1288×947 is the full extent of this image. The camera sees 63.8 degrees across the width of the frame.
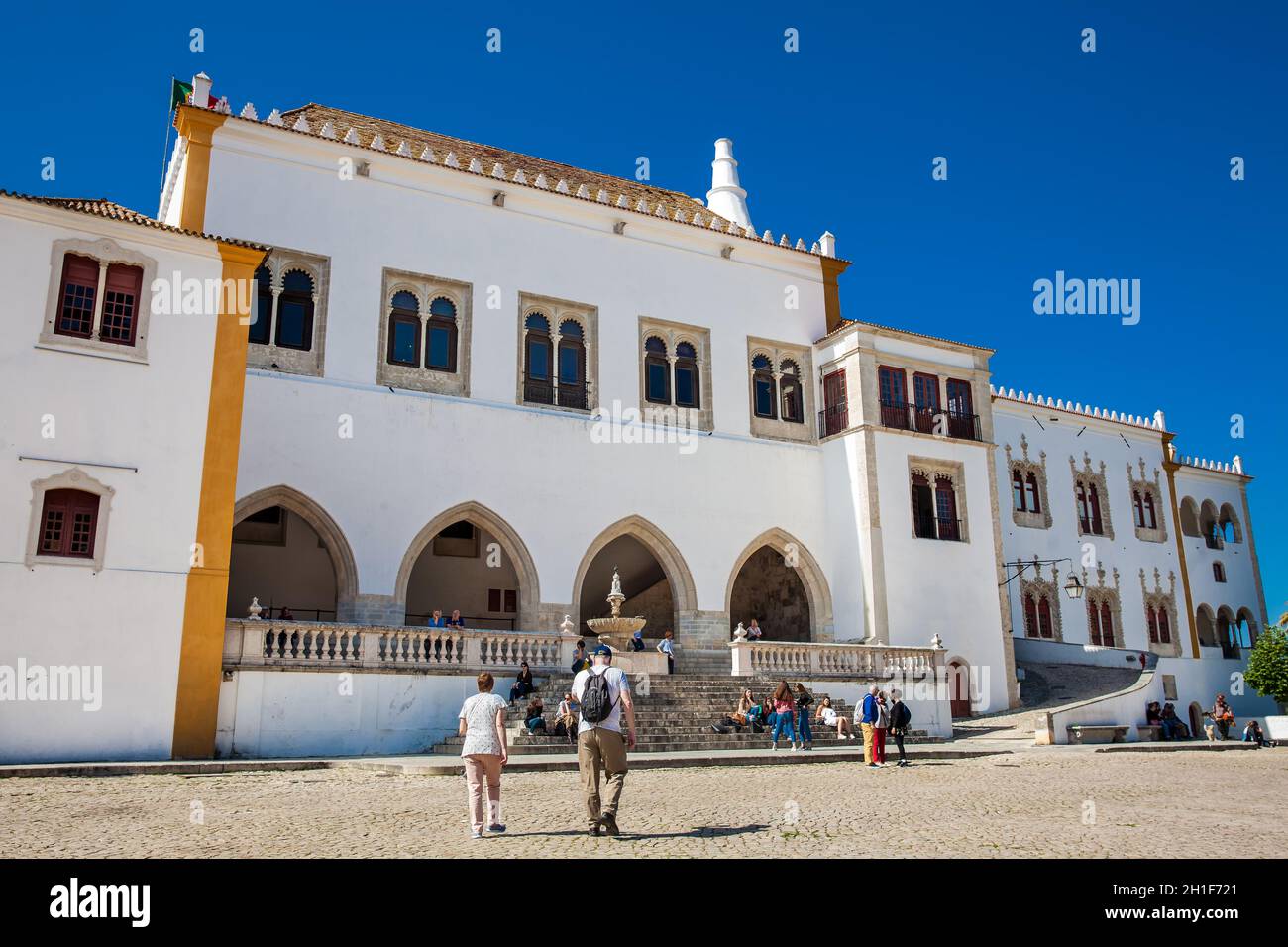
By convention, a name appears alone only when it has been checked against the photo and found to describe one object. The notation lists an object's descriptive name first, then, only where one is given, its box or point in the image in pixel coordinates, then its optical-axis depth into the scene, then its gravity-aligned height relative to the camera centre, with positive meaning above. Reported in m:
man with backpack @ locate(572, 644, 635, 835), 6.82 -0.15
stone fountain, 18.42 +1.48
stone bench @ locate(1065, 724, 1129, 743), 18.91 -0.53
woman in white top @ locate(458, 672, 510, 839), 6.95 -0.23
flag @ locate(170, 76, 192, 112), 22.41 +13.24
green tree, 25.02 +0.84
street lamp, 21.69 +2.42
